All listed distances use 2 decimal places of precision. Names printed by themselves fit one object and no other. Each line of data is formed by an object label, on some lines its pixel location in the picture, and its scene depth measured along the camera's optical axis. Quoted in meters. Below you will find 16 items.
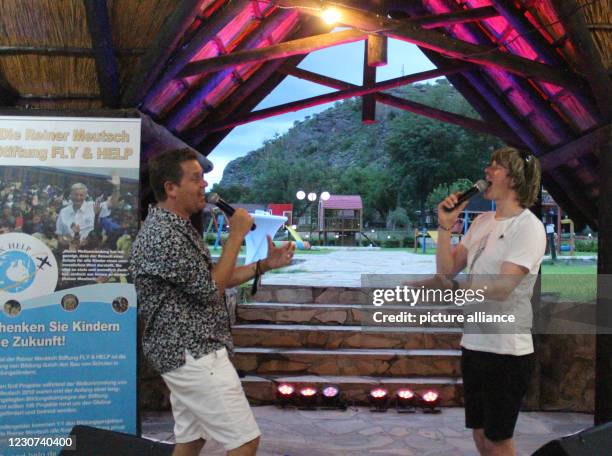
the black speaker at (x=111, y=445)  2.01
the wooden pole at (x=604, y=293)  3.60
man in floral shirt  1.95
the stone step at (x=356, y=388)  4.96
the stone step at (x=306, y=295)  6.08
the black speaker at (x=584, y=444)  1.76
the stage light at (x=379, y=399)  4.80
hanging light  3.86
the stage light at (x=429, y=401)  4.78
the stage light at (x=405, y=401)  4.79
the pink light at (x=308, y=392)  4.80
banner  3.22
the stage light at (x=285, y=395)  4.85
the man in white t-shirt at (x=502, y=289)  2.11
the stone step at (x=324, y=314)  5.66
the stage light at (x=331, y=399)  4.81
